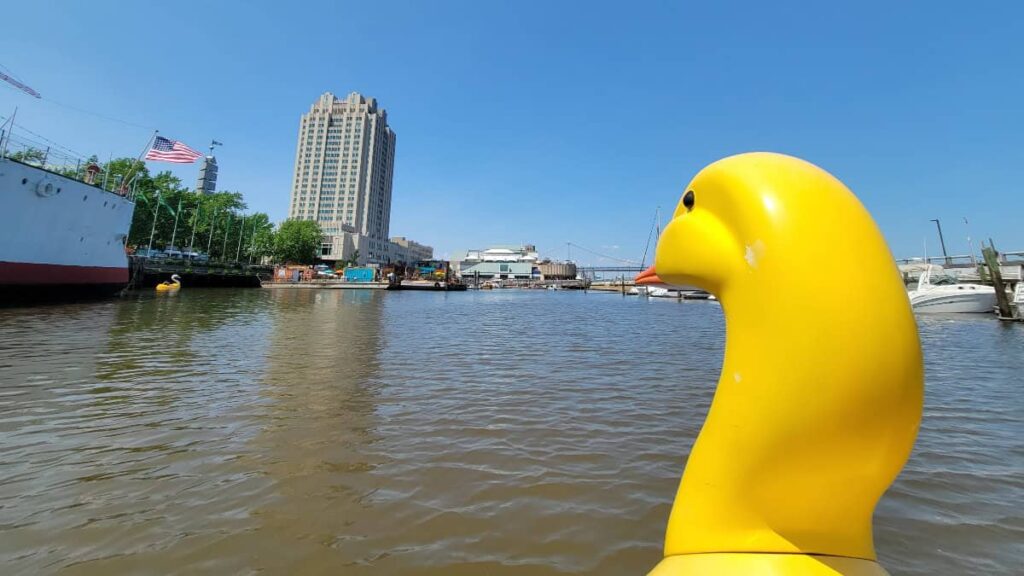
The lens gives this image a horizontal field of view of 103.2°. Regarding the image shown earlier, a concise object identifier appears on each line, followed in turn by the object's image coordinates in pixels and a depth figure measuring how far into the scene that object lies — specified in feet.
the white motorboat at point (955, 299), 88.12
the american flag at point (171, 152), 90.17
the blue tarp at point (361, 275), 258.98
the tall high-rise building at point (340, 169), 461.37
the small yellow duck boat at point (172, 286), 131.42
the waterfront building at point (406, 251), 525.75
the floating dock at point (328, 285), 210.20
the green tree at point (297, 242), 279.69
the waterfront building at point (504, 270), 529.86
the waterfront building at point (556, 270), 547.53
